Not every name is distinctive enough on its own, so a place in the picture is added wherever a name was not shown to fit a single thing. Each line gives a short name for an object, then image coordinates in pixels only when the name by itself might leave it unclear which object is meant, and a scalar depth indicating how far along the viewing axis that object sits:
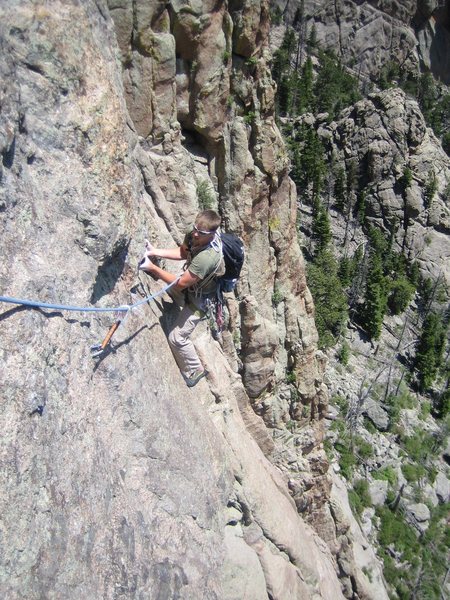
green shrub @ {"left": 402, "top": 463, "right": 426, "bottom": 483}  40.38
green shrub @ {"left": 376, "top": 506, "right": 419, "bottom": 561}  35.72
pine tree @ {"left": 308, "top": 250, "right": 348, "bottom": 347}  45.81
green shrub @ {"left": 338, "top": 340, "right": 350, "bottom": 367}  46.38
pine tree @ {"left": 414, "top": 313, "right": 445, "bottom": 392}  50.16
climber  5.87
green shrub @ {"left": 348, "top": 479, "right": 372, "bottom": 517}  35.94
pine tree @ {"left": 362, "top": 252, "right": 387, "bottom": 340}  50.44
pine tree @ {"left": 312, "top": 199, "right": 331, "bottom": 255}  52.80
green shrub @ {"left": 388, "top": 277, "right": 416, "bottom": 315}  55.03
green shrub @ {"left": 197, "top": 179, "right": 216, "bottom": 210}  11.53
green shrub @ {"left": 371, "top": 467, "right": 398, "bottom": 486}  39.53
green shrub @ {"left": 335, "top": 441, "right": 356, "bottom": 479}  37.72
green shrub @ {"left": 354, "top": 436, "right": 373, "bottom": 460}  40.52
